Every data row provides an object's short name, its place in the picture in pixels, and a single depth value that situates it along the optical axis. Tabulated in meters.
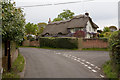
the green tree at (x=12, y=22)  5.57
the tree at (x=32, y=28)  37.79
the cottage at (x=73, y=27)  24.85
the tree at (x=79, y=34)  20.46
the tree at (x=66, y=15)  39.69
